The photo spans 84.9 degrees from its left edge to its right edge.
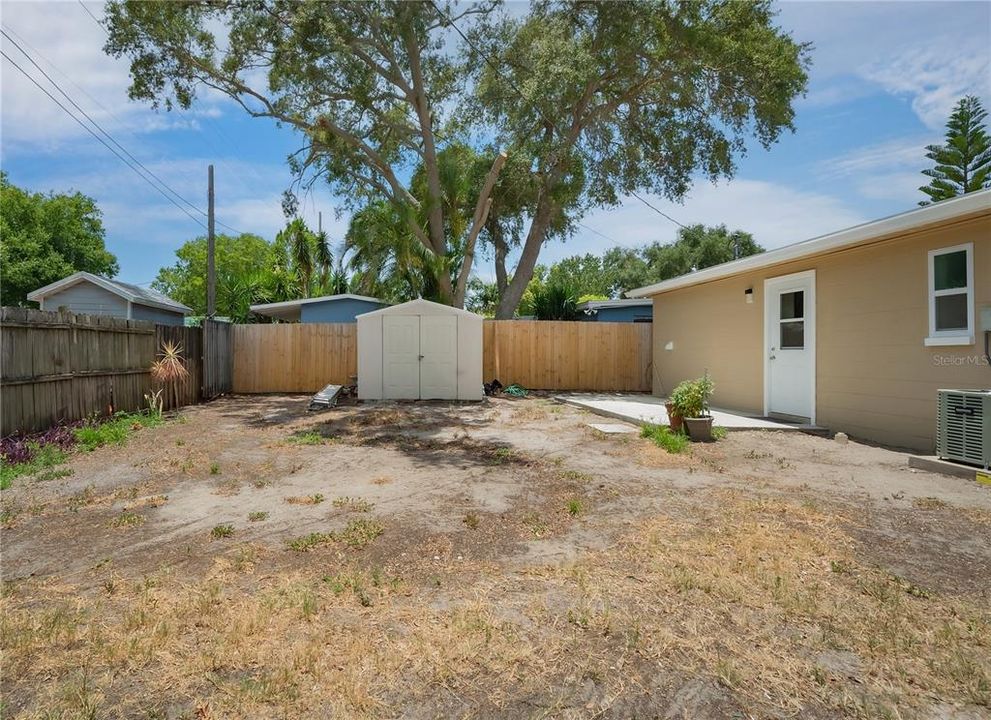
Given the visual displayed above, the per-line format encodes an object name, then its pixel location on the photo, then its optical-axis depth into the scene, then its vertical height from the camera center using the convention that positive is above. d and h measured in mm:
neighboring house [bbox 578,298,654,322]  18531 +1452
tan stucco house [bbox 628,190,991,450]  5824 +359
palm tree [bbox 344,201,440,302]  15359 +3092
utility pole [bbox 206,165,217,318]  14383 +2432
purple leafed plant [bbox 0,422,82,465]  5516 -979
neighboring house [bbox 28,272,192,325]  16170 +1761
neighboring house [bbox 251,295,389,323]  17922 +1544
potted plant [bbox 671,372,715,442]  7016 -734
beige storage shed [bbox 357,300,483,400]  11547 -29
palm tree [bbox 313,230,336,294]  24469 +4377
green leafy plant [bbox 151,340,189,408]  9633 -263
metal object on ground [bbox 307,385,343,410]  10445 -877
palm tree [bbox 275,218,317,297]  23422 +4604
